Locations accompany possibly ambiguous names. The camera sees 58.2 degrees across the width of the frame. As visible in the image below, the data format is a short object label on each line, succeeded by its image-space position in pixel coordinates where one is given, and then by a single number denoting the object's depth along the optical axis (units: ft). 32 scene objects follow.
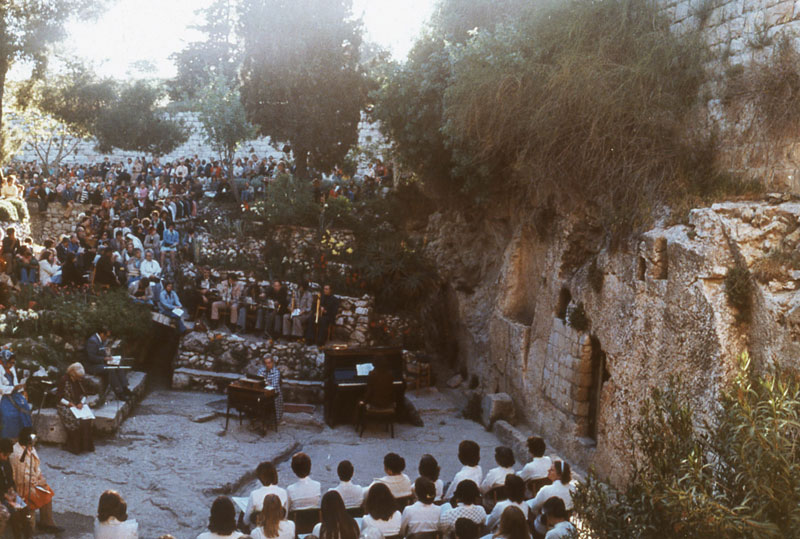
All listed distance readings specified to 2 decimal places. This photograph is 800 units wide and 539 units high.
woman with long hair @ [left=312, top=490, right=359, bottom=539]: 20.87
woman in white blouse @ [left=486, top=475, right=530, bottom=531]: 23.36
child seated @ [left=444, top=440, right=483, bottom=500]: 27.25
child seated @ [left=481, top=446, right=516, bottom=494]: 27.22
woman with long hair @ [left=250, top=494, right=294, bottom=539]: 21.79
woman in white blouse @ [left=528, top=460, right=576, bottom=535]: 24.90
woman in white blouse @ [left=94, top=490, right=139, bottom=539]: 21.71
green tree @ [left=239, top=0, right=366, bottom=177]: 79.41
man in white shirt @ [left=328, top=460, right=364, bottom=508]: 25.35
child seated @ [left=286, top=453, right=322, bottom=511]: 26.08
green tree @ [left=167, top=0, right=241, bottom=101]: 143.13
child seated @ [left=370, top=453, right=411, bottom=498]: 26.45
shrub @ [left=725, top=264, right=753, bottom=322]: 27.43
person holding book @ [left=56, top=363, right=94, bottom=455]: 36.86
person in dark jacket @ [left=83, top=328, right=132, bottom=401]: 43.34
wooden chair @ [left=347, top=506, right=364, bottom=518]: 25.59
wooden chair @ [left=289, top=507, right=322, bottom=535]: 25.84
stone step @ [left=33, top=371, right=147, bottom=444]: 37.22
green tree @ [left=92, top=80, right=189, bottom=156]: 109.19
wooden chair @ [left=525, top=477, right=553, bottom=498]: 28.53
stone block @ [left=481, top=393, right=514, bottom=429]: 47.14
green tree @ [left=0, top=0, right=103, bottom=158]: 73.05
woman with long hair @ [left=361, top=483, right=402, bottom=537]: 22.27
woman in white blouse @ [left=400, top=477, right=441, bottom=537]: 22.94
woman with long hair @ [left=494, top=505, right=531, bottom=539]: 20.24
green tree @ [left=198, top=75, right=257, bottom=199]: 91.66
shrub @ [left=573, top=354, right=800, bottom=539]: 14.01
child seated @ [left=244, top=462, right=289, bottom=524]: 24.76
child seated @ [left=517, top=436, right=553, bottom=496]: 28.25
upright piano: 46.29
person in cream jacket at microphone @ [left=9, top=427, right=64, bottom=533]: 26.68
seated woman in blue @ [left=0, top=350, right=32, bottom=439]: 31.40
